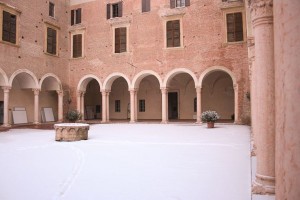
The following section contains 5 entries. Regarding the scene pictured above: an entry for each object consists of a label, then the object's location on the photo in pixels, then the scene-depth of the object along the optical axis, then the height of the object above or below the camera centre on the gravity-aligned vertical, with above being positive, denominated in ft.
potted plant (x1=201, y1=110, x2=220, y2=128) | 48.91 -2.19
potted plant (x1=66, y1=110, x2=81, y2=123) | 61.62 -2.38
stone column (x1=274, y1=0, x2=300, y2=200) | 6.51 +0.15
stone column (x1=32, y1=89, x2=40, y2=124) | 63.93 +0.07
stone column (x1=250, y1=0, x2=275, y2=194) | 12.64 +0.53
